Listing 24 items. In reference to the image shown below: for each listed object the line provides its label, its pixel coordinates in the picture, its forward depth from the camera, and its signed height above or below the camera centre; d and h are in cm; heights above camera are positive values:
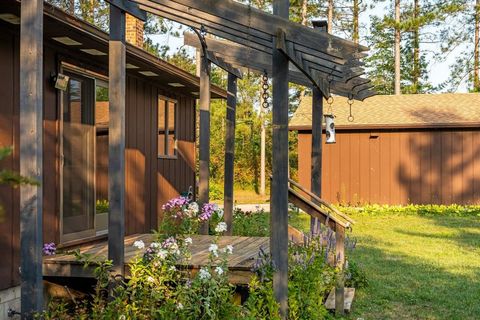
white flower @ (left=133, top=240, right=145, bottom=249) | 421 -67
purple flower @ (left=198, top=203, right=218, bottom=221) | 534 -55
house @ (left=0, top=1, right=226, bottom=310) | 523 +30
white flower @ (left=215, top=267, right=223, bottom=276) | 402 -81
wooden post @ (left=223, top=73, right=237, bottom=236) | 812 +15
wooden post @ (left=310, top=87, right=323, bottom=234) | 707 +19
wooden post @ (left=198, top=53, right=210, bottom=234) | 755 +27
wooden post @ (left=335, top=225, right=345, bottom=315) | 537 -100
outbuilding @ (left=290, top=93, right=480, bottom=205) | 1667 -4
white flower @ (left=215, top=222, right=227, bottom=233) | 455 -58
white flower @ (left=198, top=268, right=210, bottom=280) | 398 -83
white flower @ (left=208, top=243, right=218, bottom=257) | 420 -70
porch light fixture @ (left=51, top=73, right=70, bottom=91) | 593 +79
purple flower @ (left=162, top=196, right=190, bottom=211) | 516 -44
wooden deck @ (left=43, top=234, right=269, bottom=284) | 493 -101
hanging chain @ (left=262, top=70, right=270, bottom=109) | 546 +69
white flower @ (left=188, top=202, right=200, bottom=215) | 504 -47
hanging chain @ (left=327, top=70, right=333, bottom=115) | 602 +88
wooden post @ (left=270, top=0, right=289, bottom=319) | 421 -14
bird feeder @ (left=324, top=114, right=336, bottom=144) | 715 +35
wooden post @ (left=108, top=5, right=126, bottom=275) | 466 +5
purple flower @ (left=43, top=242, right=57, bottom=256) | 453 -75
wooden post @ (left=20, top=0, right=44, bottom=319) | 370 -5
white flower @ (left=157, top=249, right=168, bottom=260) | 409 -71
